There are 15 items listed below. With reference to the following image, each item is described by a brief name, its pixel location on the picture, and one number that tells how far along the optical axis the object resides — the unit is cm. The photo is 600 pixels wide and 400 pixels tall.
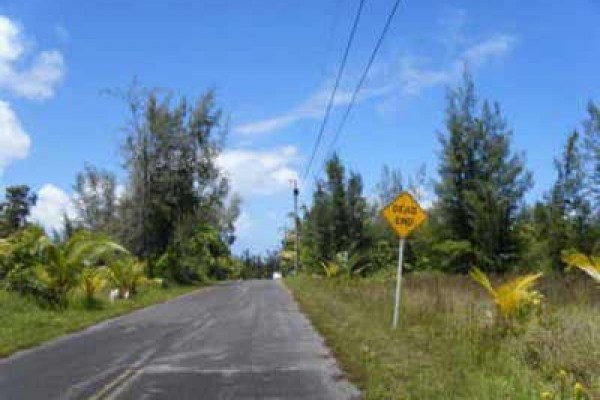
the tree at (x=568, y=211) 3412
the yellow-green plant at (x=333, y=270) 4831
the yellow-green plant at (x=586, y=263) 1283
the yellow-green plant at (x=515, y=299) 1533
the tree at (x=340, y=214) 5203
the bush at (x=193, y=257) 5350
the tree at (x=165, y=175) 5128
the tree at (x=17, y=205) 7575
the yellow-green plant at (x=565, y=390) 779
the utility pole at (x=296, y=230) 8196
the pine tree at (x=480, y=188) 3588
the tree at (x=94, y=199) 6556
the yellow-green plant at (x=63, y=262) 2625
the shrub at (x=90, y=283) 2784
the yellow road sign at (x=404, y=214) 1889
